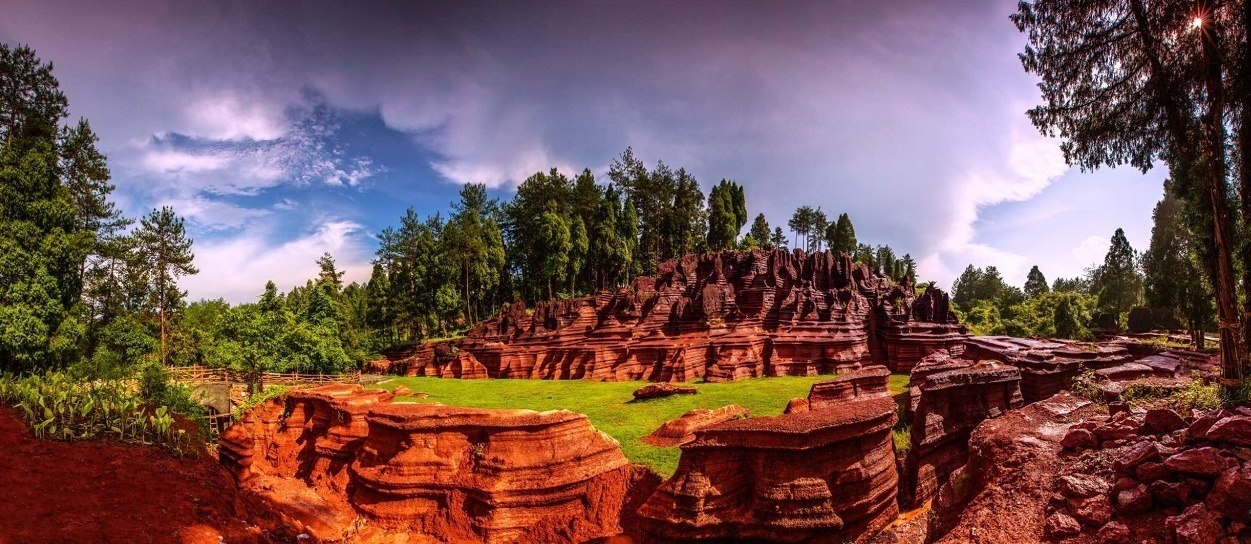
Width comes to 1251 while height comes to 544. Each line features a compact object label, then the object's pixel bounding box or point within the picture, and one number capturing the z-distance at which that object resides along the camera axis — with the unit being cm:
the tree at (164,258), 3359
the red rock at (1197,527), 397
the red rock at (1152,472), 461
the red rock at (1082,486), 503
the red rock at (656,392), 2217
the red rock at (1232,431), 436
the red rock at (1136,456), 482
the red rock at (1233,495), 393
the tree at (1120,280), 5547
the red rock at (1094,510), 479
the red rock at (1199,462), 428
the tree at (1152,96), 1049
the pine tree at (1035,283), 7950
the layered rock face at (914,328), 3253
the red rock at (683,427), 1559
